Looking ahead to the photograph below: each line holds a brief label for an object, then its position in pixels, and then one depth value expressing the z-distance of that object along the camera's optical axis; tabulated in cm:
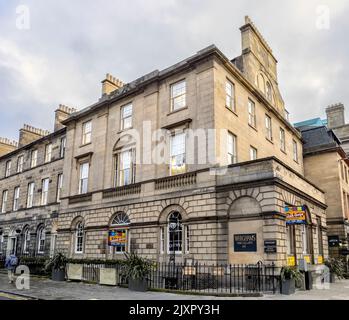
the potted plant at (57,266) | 2056
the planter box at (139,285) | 1545
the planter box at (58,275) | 2052
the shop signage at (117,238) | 2243
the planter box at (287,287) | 1469
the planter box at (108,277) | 1733
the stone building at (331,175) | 2873
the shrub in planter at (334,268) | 2224
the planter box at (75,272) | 1983
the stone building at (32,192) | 3212
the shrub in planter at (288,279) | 1472
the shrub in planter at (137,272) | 1554
